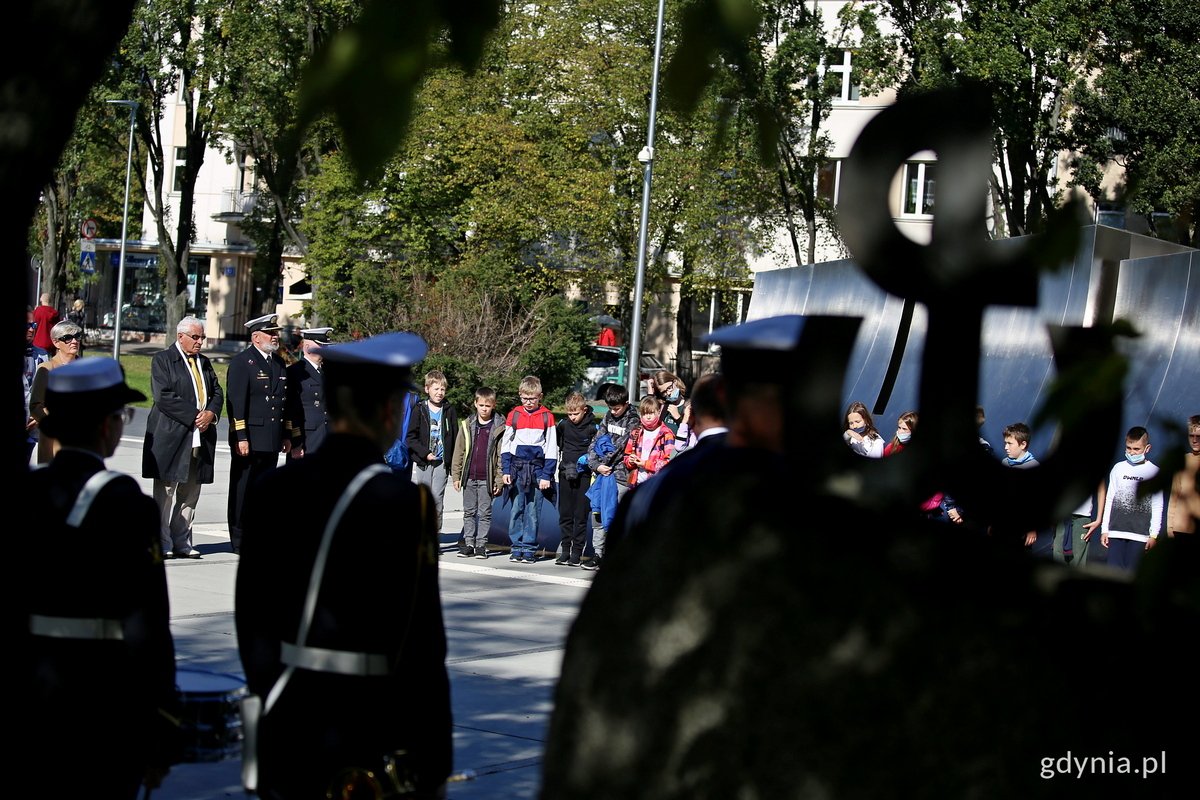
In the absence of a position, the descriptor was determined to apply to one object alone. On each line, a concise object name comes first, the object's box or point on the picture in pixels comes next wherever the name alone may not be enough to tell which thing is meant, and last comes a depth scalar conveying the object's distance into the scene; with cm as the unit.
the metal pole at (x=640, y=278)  2659
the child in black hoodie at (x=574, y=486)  1392
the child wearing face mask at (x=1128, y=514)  1073
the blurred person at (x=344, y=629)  351
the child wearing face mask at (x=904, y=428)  1120
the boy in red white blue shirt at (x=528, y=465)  1388
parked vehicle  3581
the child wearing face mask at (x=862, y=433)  1238
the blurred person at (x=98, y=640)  362
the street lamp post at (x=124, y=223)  3525
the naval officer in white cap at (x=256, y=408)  1253
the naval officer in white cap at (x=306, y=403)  1289
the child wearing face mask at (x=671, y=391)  1396
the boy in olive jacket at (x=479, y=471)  1396
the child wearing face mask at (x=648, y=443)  1316
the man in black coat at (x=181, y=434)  1197
